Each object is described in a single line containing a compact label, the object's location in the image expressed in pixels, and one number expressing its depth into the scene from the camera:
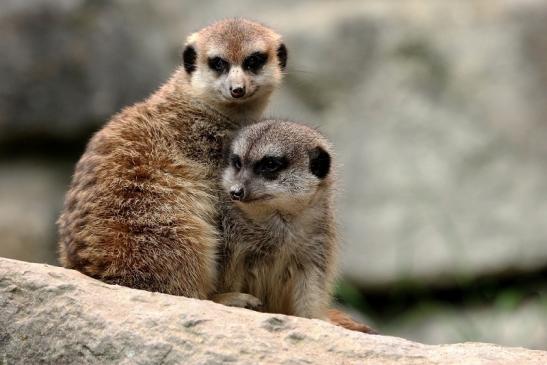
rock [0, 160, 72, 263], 12.74
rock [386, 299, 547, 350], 11.42
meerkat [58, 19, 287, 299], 6.64
